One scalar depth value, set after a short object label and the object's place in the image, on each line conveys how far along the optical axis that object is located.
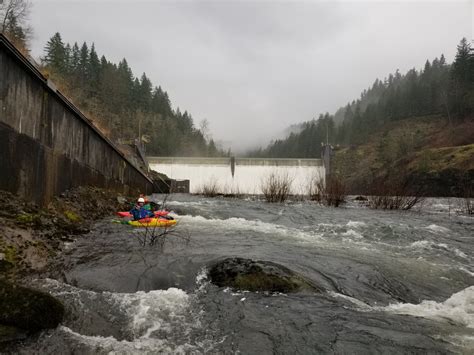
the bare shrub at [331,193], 19.62
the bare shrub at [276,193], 20.91
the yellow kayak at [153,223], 9.11
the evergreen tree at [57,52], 51.67
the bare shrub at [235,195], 26.91
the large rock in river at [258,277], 4.53
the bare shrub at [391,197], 17.23
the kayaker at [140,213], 9.55
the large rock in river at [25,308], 2.75
